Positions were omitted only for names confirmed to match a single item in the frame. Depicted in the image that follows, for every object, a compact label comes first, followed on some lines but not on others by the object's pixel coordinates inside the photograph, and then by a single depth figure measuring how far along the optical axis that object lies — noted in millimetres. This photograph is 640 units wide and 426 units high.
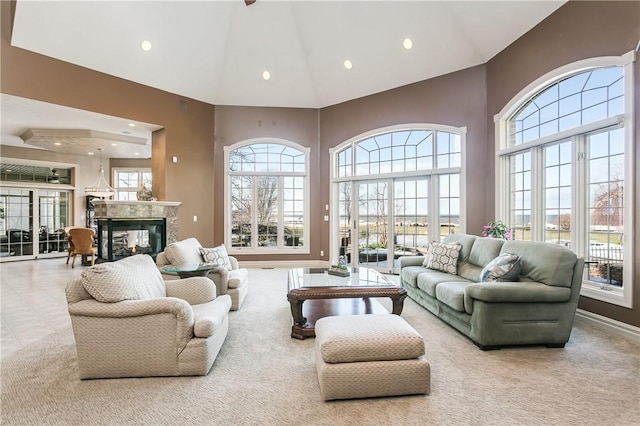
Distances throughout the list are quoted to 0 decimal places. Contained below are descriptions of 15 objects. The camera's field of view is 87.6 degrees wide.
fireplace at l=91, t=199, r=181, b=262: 6098
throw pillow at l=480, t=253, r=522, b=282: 3316
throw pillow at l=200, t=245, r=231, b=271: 4547
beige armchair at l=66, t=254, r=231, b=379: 2410
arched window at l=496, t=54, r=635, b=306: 3488
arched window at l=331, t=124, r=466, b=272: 5988
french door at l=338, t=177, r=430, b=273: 6363
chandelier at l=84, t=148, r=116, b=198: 7901
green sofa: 2959
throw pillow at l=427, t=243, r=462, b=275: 4355
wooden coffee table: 3326
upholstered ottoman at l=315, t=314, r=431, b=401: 2150
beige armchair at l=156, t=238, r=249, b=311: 4117
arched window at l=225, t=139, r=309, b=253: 7613
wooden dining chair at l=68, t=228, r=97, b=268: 7516
